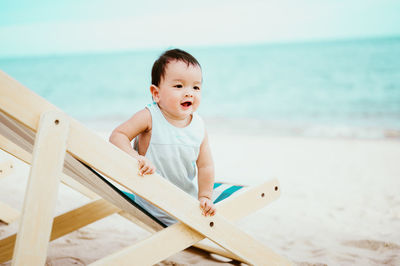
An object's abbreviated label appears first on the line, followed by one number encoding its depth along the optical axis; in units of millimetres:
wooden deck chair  1293
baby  1998
